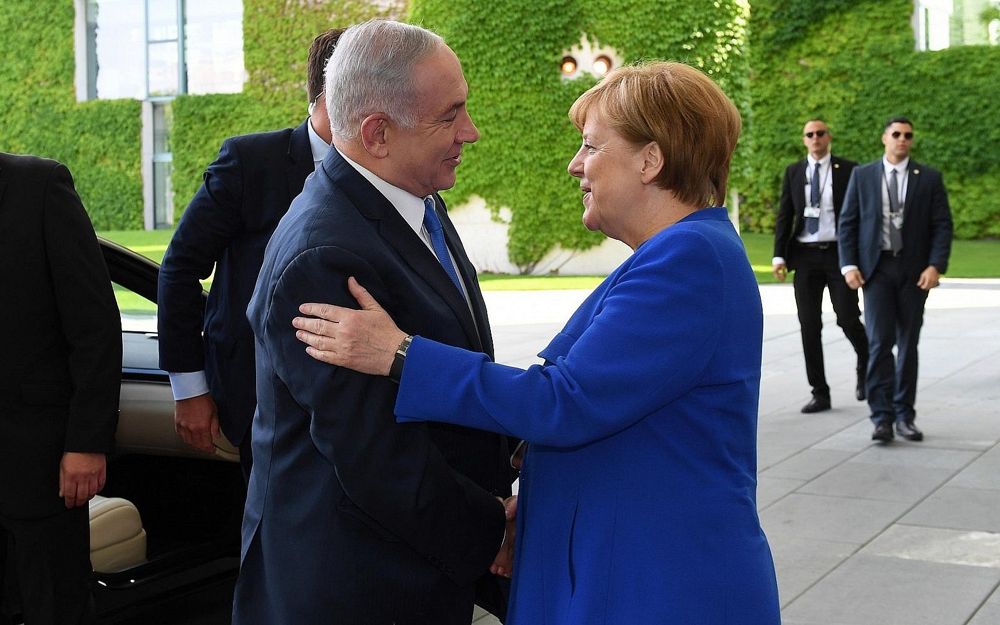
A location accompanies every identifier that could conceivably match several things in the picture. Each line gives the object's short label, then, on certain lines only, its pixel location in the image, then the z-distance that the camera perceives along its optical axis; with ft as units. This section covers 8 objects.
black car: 12.07
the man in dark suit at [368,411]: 6.61
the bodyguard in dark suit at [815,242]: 30.22
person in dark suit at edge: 9.66
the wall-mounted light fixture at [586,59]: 69.97
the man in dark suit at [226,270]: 11.83
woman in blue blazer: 6.42
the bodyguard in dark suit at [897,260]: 26.00
